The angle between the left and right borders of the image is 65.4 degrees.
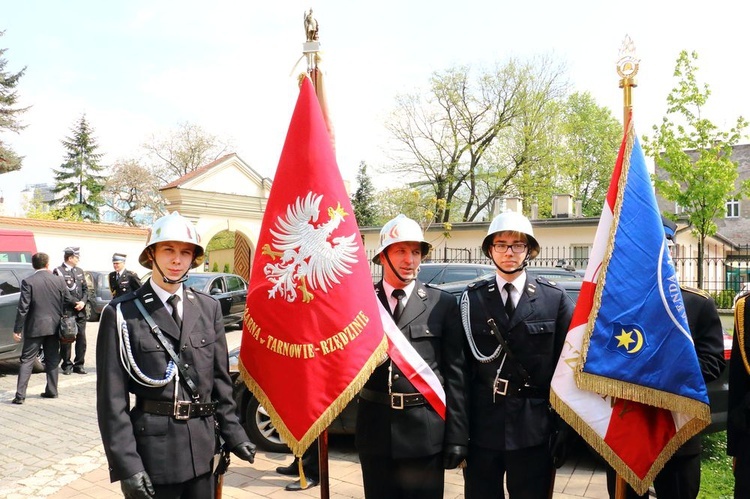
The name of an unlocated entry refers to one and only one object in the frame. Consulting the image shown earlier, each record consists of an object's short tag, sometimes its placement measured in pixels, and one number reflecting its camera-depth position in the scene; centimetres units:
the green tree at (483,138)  3278
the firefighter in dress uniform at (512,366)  310
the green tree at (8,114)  3206
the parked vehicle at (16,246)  1505
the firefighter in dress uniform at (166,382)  268
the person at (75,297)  946
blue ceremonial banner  304
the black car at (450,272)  945
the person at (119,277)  972
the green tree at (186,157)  4212
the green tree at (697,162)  1681
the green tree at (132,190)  4244
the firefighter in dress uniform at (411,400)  310
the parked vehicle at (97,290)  1889
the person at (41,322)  797
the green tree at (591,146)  3959
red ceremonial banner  328
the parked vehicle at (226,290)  1469
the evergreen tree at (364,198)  4019
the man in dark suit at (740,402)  295
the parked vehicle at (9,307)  901
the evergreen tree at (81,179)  4600
